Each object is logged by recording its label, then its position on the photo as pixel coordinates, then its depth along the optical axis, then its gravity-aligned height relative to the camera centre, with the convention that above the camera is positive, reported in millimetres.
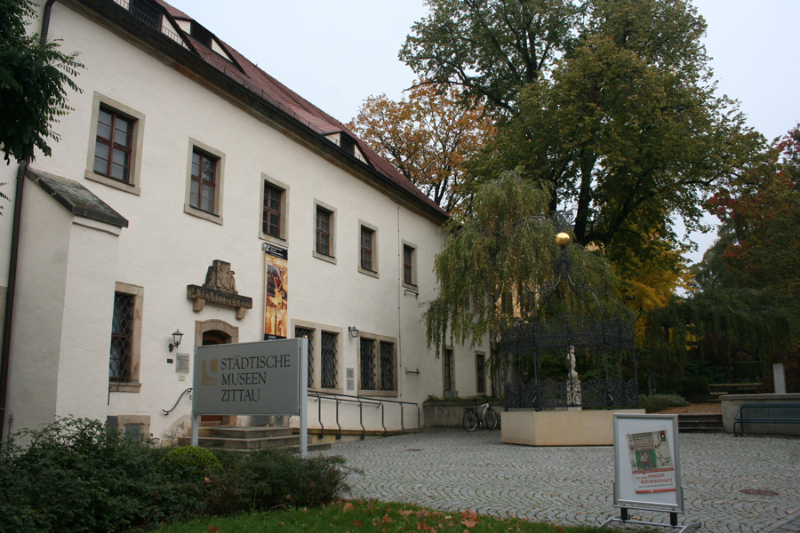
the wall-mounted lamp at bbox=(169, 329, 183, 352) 12414 +735
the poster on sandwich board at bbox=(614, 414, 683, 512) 5762 -742
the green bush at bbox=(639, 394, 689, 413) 21500 -744
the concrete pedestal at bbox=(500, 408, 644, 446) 13500 -987
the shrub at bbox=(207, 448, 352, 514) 6371 -1031
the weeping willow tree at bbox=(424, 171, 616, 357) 16453 +3042
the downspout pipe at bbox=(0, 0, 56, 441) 9523 +1380
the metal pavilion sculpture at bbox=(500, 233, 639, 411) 13891 +725
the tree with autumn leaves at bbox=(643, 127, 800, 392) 21453 +2874
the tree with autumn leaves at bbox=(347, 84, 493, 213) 30875 +11562
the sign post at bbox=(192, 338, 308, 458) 8164 -2
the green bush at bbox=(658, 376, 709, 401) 27719 -364
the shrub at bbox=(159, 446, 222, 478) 6957 -875
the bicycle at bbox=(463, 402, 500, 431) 19391 -1119
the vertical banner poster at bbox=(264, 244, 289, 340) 15055 +2018
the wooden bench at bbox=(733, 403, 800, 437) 14617 -775
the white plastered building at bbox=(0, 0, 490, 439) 9625 +2903
